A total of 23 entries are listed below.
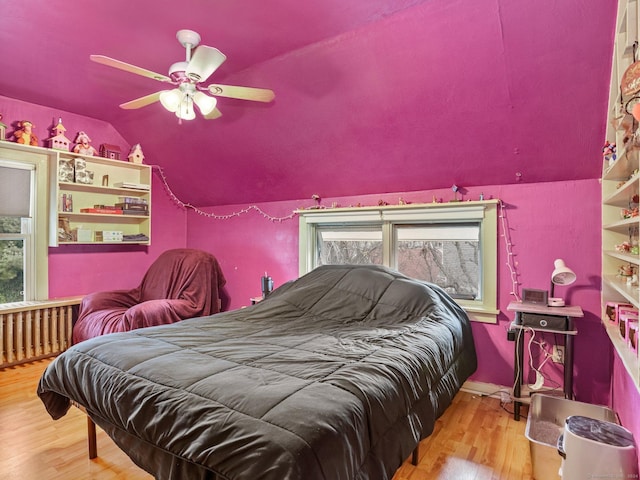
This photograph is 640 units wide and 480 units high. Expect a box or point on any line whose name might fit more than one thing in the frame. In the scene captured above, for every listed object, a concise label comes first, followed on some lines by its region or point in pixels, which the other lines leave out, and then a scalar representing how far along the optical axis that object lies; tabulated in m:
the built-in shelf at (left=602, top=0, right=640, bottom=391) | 1.58
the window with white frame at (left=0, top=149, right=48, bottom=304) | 3.49
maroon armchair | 3.18
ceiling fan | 1.89
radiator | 3.32
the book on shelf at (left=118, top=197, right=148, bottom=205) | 4.16
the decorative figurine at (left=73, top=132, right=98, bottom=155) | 3.81
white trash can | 1.48
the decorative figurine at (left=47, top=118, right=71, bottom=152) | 3.63
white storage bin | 1.81
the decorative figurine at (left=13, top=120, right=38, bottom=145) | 3.43
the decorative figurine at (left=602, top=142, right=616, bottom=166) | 2.15
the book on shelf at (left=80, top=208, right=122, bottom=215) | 3.90
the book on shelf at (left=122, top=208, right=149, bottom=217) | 4.12
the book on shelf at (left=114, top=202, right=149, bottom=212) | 4.12
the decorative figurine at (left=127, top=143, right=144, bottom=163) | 4.22
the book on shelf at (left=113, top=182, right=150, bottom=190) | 4.07
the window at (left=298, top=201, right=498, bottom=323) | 2.95
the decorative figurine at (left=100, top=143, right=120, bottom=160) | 4.01
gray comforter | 1.14
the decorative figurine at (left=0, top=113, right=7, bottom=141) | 3.32
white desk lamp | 2.40
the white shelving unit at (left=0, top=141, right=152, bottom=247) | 3.62
